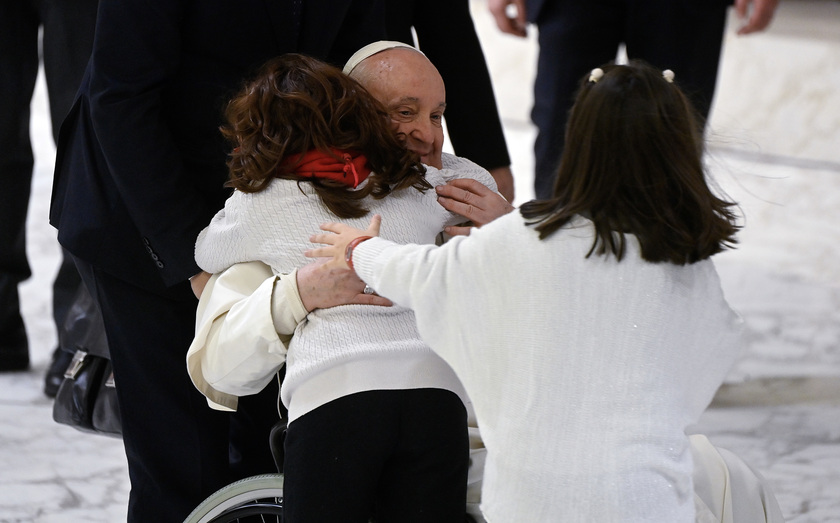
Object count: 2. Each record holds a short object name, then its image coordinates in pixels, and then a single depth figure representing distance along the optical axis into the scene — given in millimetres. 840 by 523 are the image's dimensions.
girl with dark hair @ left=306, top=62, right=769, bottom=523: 10797
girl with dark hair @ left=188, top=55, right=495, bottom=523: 11008
